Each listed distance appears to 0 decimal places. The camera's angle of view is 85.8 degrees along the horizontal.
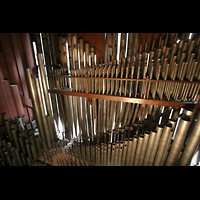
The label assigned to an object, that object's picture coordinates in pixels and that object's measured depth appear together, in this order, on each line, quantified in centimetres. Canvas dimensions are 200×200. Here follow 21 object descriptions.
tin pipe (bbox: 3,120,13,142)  191
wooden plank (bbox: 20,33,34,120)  237
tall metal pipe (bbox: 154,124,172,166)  136
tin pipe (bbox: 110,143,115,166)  189
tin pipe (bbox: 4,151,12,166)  178
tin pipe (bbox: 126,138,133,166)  172
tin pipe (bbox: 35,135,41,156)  216
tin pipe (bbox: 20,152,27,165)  196
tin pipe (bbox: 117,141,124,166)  183
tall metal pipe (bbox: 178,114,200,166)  129
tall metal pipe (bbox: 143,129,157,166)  150
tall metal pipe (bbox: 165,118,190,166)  129
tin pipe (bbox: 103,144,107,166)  196
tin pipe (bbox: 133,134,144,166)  160
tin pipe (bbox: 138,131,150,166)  156
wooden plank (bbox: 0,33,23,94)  214
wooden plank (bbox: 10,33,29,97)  225
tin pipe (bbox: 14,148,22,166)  186
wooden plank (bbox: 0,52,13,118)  214
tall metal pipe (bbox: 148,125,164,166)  144
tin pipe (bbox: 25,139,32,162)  200
